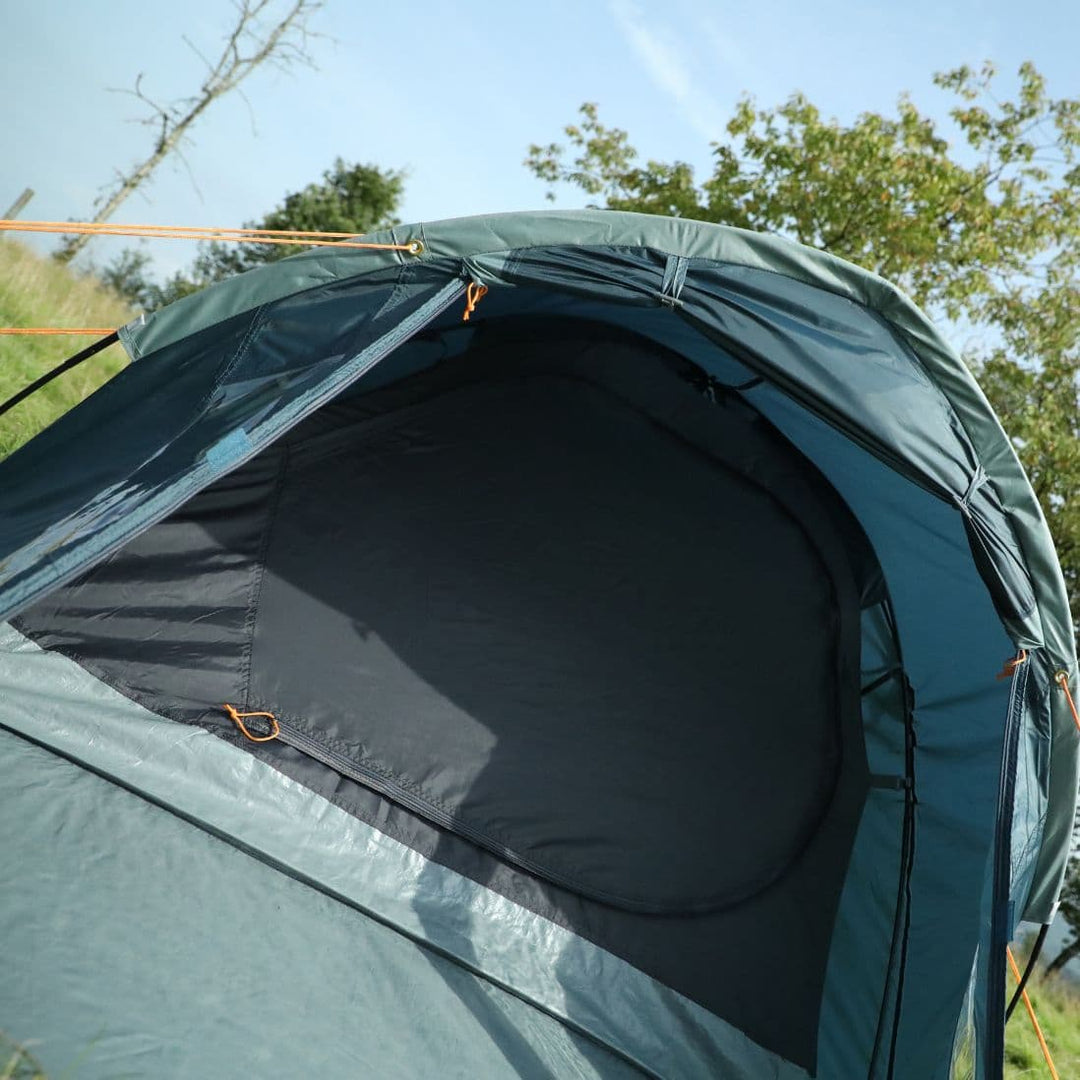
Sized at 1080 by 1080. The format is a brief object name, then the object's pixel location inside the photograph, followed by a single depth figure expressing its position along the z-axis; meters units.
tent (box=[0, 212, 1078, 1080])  1.97
